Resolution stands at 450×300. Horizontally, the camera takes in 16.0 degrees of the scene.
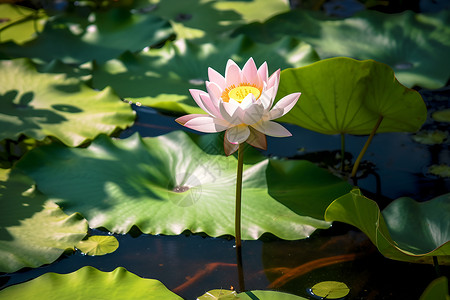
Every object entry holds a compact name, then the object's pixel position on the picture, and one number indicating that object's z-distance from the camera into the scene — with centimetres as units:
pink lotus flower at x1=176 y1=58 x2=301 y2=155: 212
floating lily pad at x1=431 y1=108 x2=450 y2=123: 258
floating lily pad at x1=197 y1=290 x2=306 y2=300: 215
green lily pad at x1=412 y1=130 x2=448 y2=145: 252
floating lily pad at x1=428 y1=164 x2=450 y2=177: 244
